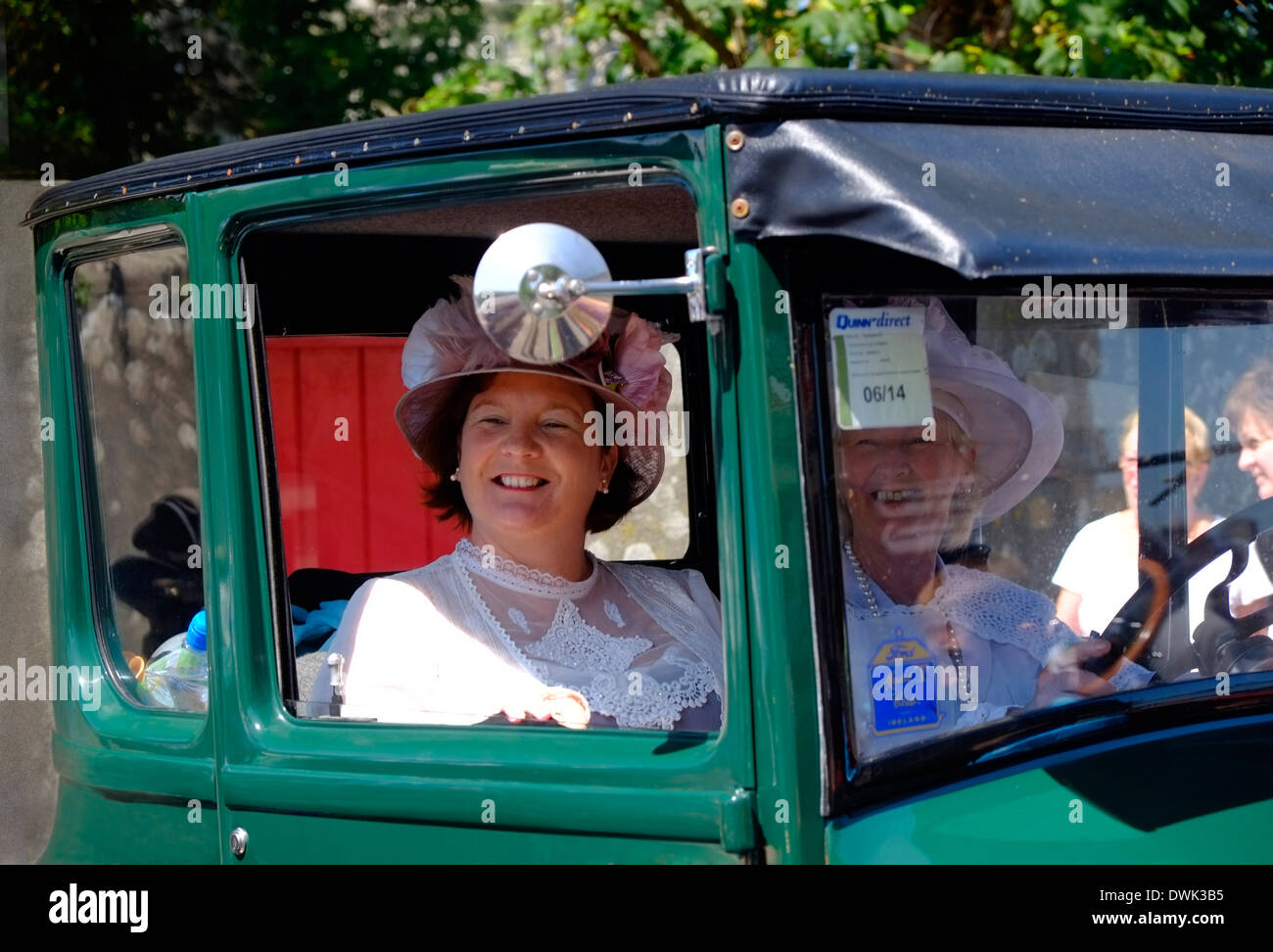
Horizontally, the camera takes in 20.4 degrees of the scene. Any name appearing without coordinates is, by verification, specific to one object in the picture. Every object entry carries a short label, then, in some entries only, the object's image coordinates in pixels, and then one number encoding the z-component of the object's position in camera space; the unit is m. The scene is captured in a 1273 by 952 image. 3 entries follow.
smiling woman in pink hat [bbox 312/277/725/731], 3.23
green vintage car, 2.87
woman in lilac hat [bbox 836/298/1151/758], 3.01
